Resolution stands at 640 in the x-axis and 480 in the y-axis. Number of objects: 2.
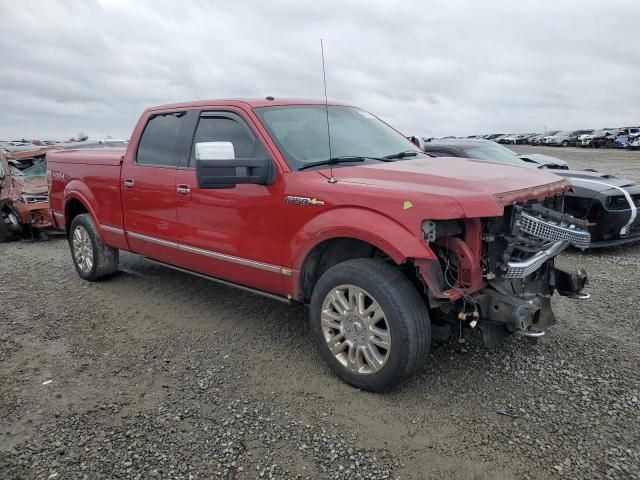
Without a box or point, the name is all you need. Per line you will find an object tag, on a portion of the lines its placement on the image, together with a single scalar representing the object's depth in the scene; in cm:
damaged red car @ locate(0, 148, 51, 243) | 895
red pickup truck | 314
